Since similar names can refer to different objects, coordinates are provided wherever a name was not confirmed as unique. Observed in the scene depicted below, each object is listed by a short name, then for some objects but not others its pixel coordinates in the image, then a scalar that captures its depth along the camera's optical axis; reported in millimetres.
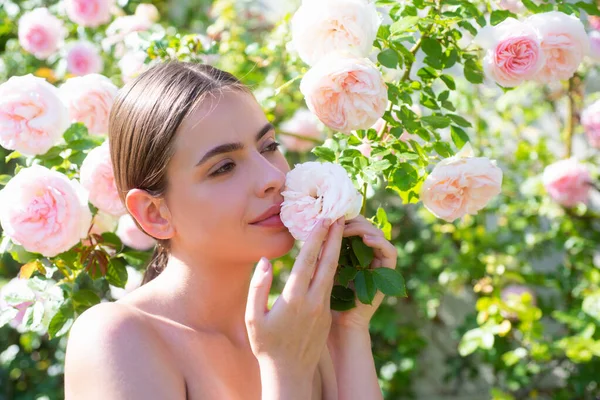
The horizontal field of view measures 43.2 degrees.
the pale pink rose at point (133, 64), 2424
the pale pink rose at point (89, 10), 3002
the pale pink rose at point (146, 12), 3080
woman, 1574
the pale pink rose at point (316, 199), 1596
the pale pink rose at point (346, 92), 1660
